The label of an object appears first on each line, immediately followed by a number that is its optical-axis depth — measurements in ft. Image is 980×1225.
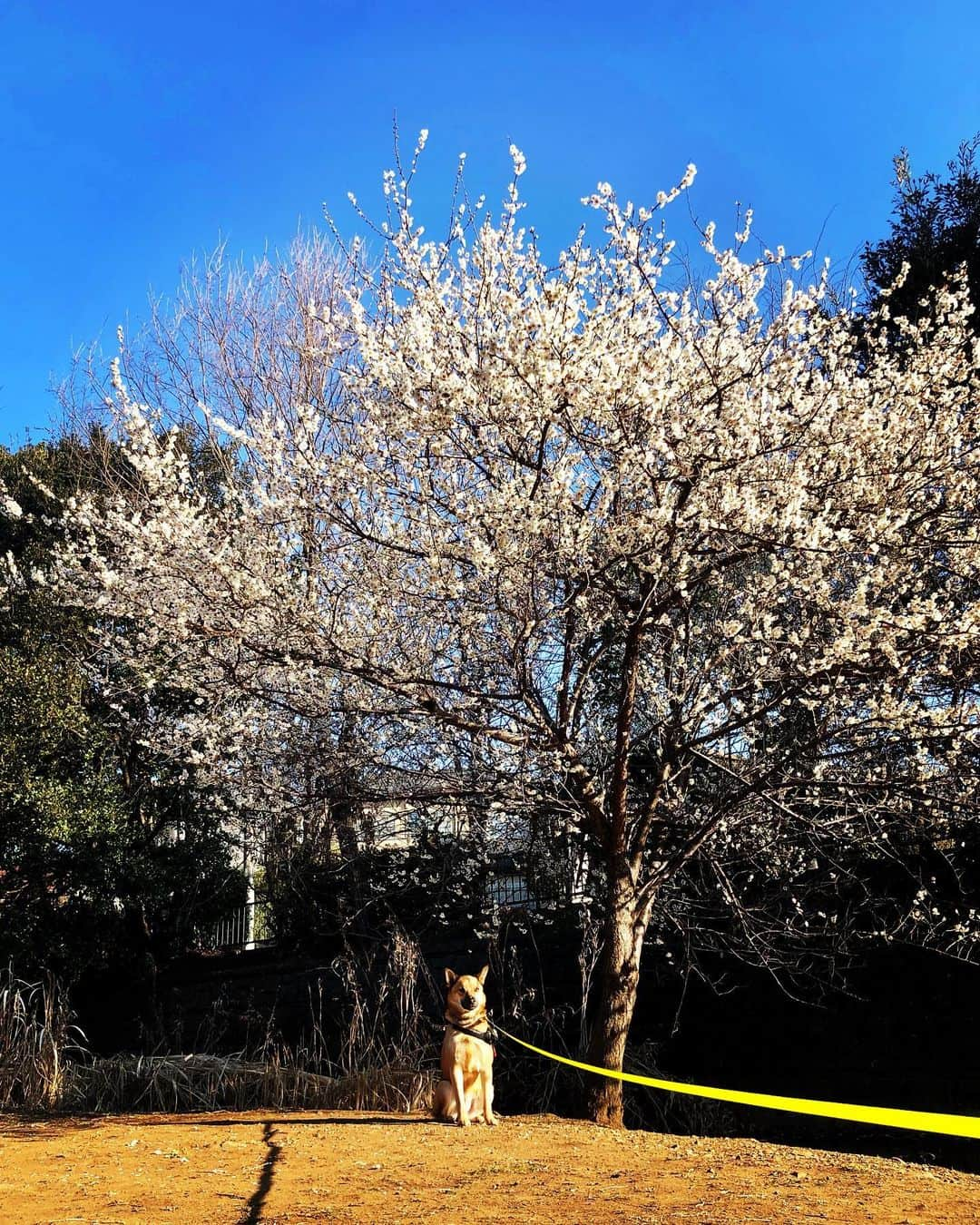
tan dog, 15.55
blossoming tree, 14.49
